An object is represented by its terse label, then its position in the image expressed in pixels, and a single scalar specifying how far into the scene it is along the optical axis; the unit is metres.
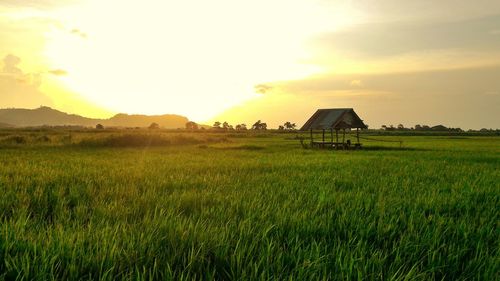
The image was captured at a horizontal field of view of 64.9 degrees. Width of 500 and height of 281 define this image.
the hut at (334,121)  33.38
